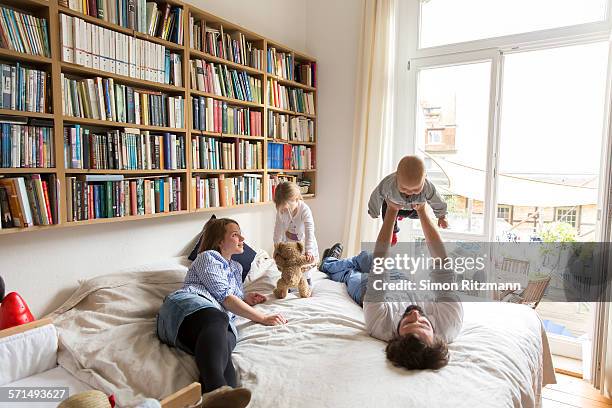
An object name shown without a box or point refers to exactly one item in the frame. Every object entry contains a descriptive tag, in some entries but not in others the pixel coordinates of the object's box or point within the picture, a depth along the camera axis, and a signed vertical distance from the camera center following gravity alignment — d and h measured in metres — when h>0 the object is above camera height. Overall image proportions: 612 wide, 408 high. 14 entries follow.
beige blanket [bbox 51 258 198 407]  1.38 -0.70
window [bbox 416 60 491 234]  3.02 +0.36
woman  1.40 -0.58
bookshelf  1.80 +0.41
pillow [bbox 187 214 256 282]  2.44 -0.54
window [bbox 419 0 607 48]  2.64 +1.21
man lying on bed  1.46 -0.62
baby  1.65 -0.07
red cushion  1.54 -0.57
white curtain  3.23 +0.54
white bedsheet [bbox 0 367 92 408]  1.36 -0.79
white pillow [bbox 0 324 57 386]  1.42 -0.70
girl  2.43 -0.30
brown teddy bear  2.20 -0.53
